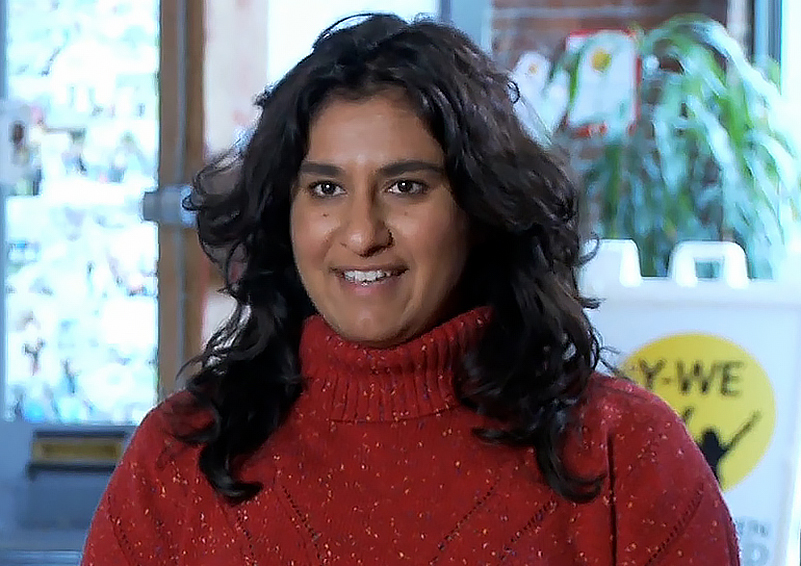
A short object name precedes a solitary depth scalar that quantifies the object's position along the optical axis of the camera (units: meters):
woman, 2.19
